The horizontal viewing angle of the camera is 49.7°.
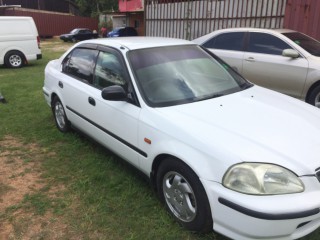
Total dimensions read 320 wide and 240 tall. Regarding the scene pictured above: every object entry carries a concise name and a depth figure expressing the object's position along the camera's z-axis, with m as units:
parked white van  12.23
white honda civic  2.32
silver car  5.82
